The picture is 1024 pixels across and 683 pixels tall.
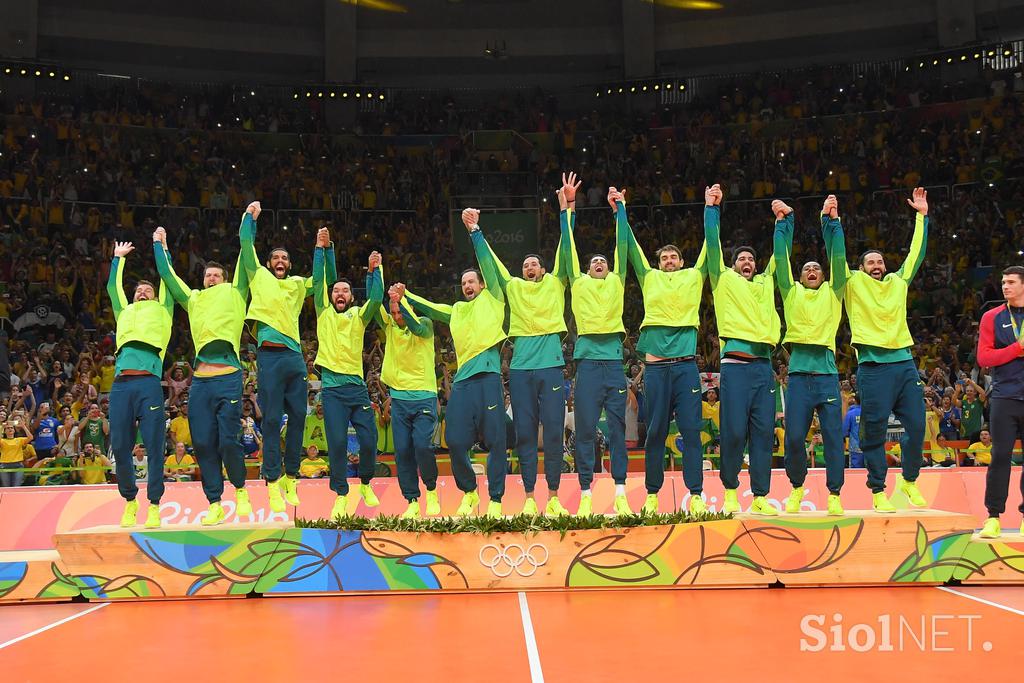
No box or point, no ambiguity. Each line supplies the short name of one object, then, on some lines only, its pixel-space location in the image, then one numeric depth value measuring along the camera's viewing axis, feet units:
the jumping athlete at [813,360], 30.27
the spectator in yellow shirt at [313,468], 43.34
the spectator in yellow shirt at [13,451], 43.34
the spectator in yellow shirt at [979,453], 44.09
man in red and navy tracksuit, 28.55
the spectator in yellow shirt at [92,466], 41.78
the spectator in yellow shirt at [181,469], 42.73
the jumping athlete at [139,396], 30.12
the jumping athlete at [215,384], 30.25
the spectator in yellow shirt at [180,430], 46.57
